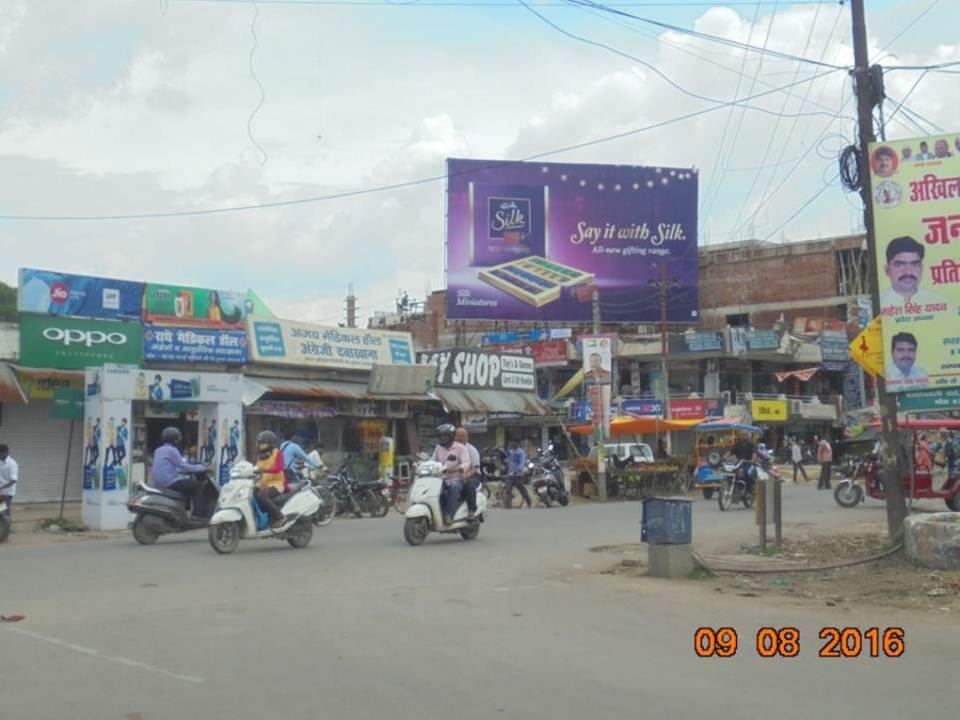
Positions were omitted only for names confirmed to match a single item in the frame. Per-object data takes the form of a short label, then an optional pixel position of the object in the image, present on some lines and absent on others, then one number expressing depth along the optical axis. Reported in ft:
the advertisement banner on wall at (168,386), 64.95
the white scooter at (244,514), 47.26
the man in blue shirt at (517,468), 87.66
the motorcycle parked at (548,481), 89.51
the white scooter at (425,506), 51.06
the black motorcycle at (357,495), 73.00
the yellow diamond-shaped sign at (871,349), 44.50
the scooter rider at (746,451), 85.33
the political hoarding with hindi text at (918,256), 42.37
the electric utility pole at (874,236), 44.68
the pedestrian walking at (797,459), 132.46
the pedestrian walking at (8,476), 58.03
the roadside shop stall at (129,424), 64.18
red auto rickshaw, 69.67
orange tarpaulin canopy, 104.67
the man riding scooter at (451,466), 52.21
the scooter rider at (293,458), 57.00
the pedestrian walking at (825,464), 110.22
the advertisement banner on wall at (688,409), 152.56
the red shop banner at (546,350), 175.42
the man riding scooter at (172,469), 52.85
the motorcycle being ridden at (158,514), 52.34
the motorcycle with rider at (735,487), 80.47
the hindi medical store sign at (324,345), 94.43
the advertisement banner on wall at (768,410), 167.02
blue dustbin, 38.34
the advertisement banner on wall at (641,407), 157.38
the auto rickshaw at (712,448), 95.14
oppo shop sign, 77.30
